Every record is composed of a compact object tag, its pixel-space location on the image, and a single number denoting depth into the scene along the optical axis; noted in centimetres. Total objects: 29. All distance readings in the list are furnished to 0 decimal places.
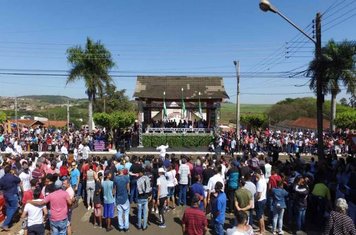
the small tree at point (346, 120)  3528
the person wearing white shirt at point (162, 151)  1601
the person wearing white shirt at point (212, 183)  955
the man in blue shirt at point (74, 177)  1129
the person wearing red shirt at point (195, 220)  670
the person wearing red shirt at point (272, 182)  988
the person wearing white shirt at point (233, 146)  2480
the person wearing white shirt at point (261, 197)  927
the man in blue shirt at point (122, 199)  921
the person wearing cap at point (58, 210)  741
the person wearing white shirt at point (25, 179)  1037
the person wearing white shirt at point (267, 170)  1147
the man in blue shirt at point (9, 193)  971
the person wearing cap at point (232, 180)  1082
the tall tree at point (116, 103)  6556
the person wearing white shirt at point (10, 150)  2065
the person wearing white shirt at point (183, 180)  1153
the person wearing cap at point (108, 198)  934
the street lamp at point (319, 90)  1493
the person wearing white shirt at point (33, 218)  711
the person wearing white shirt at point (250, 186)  894
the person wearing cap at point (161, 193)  981
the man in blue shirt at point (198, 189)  913
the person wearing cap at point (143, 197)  934
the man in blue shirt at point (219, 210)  846
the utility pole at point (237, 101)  3091
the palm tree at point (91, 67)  3381
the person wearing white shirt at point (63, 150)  1897
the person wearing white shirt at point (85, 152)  1799
